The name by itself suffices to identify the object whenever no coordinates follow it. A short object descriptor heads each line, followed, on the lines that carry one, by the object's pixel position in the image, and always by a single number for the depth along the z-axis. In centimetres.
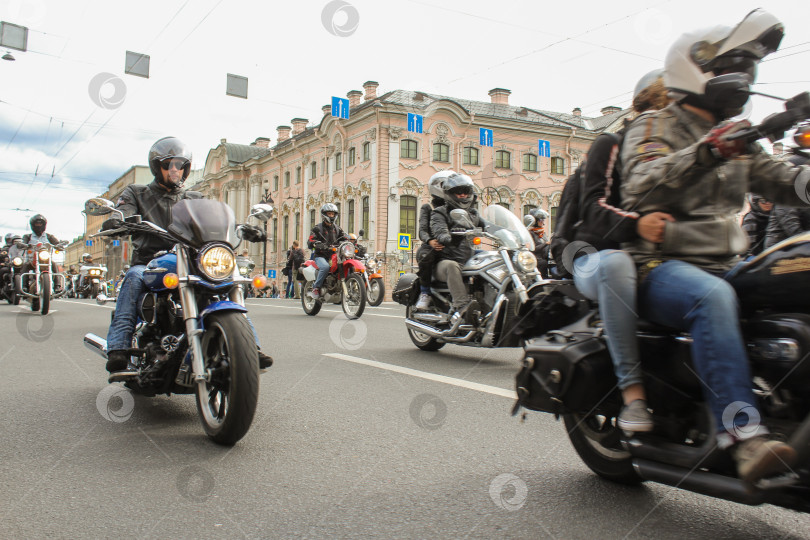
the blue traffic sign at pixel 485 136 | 3512
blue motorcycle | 338
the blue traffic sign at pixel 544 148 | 3768
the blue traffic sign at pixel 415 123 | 3209
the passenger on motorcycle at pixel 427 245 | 702
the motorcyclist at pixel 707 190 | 210
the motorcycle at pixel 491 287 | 595
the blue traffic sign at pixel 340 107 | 2632
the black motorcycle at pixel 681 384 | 197
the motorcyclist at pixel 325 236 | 1265
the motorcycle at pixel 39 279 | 1276
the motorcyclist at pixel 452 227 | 673
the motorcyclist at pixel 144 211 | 419
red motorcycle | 1159
